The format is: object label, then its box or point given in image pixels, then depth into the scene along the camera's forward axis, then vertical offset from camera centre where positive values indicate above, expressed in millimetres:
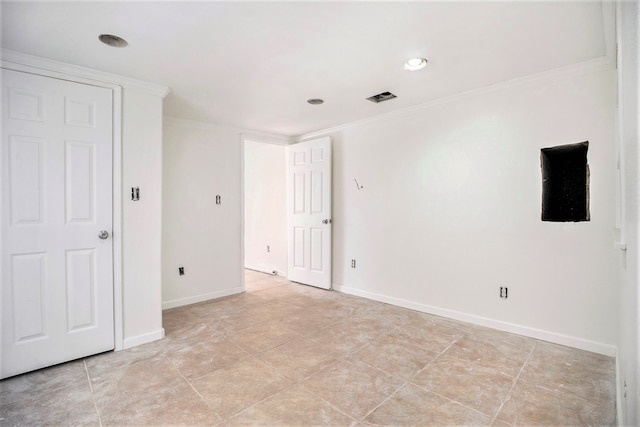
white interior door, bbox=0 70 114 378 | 2176 -62
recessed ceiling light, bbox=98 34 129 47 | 2000 +1124
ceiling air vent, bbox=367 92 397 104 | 3094 +1162
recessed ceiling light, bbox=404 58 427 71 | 2346 +1134
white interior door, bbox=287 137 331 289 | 4379 +3
